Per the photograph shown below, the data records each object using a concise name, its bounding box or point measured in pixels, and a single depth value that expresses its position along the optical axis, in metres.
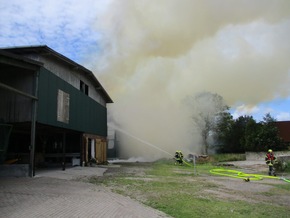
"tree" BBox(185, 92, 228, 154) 33.21
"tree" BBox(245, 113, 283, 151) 27.93
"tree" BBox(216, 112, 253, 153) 34.07
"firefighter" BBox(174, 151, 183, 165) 20.57
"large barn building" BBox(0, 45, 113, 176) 10.77
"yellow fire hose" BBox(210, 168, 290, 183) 12.29
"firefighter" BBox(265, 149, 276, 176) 14.14
